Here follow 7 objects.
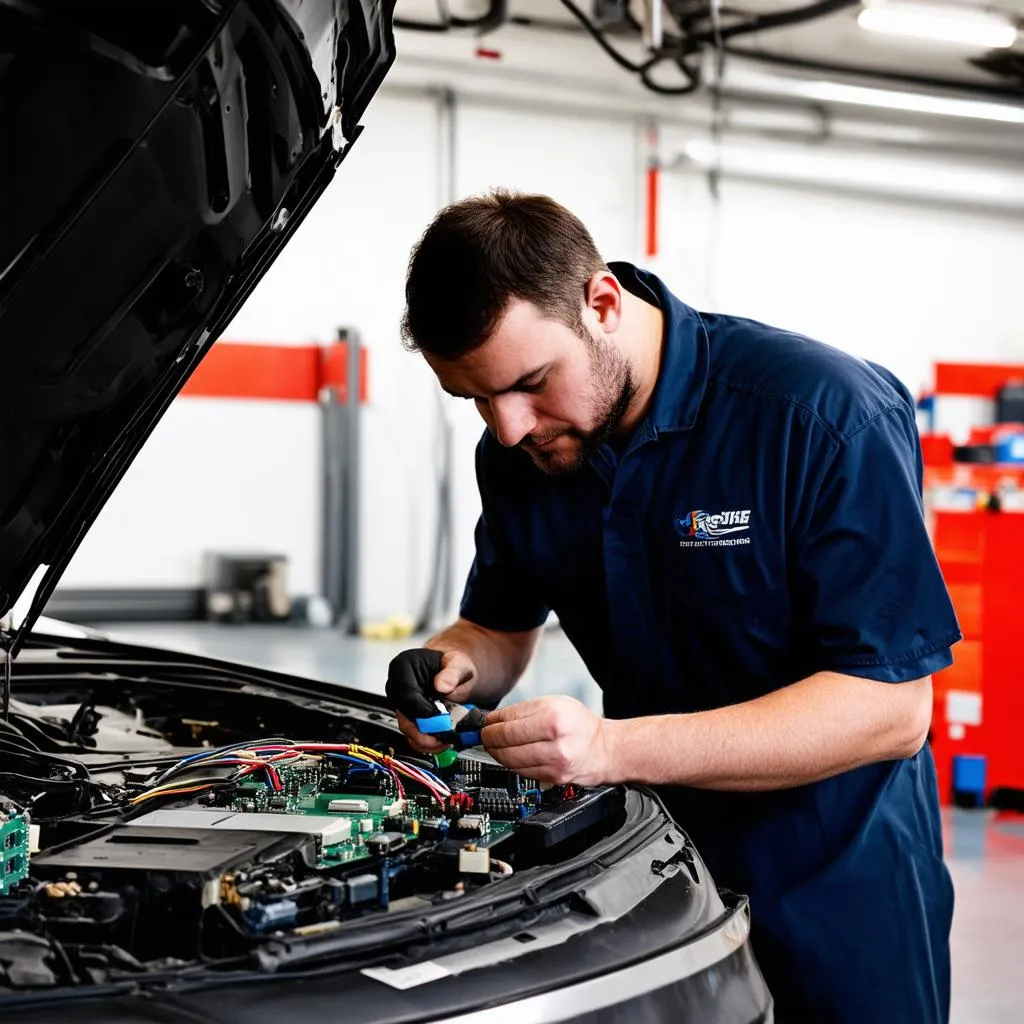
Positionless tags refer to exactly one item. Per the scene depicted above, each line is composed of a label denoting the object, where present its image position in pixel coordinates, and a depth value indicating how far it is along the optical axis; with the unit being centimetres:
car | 110
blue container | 504
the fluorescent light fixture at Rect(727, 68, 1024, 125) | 768
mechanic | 150
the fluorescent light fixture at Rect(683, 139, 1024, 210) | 810
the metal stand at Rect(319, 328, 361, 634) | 817
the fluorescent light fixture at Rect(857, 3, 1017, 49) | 653
